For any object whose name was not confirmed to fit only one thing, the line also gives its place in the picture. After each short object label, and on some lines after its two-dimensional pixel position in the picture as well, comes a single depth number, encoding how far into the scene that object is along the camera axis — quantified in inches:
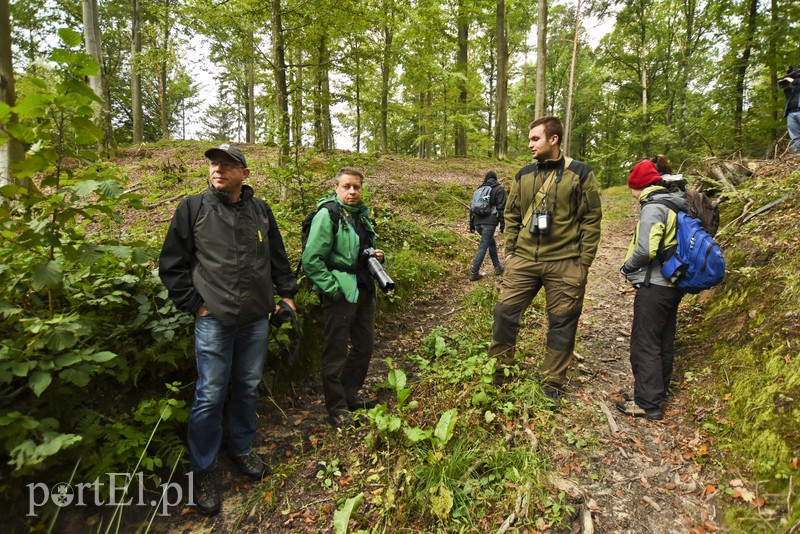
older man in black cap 108.6
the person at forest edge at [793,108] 258.7
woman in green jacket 133.3
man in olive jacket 141.2
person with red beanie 135.3
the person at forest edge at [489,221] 296.8
